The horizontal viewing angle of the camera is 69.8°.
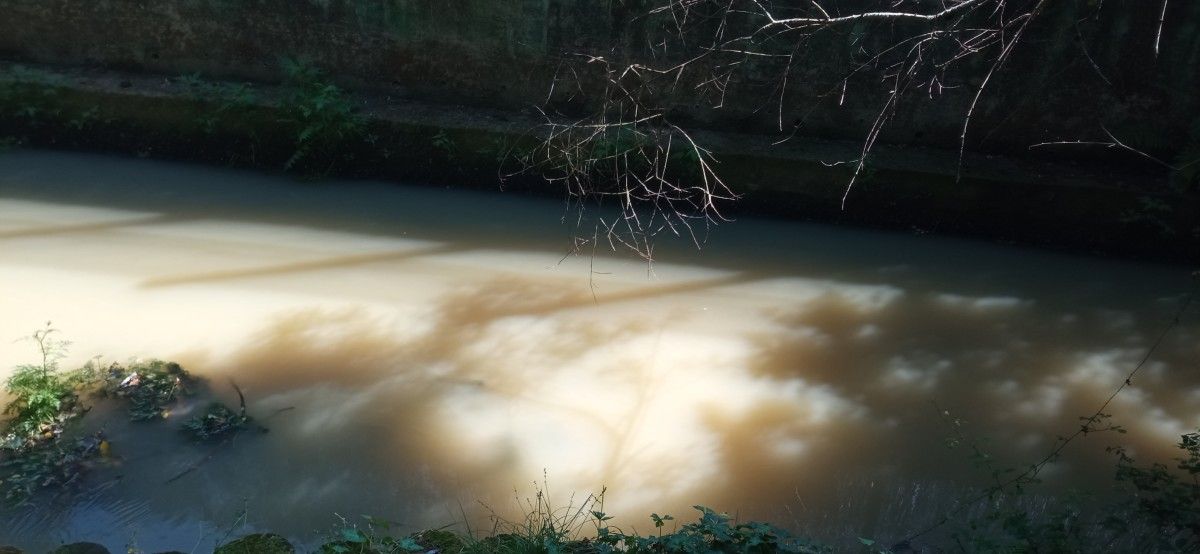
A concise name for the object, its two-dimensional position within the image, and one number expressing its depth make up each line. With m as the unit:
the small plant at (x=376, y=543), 3.12
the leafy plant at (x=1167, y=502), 3.48
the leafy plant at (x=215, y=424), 4.12
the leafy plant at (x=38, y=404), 4.01
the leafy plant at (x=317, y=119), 6.59
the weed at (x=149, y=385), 4.25
